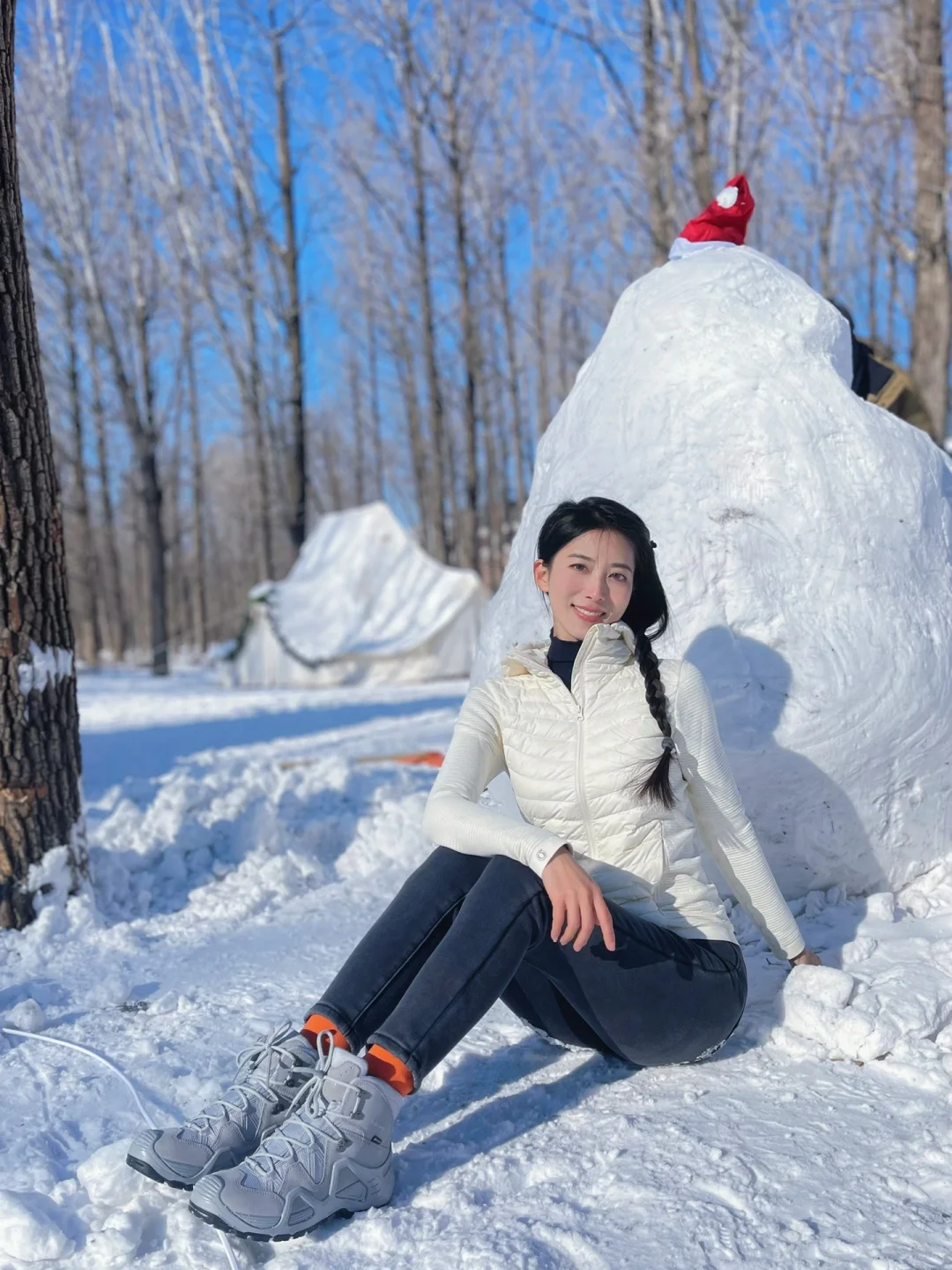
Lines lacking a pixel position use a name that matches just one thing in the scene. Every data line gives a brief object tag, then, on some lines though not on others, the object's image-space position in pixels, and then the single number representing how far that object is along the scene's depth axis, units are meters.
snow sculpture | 2.35
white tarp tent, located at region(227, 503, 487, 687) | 10.77
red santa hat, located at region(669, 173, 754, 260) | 2.90
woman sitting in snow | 1.47
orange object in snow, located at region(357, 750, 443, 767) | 4.93
